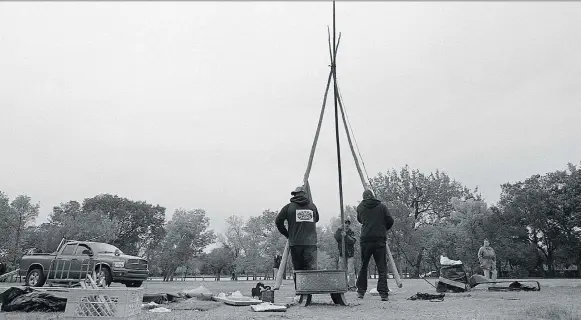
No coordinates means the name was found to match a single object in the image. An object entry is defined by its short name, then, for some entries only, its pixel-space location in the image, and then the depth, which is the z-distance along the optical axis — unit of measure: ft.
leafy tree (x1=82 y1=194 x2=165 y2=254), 197.47
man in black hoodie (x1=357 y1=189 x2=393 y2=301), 30.94
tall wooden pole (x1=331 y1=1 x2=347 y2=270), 39.99
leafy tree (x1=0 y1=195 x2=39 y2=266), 150.51
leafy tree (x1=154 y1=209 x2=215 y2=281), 163.43
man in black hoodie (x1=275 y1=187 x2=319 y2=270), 29.86
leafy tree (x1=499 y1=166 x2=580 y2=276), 140.87
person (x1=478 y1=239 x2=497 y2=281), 62.49
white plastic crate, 15.79
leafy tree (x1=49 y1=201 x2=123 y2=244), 155.60
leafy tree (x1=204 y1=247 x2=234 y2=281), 215.92
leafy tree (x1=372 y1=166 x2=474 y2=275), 160.97
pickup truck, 46.47
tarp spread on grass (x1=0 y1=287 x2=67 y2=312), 24.63
